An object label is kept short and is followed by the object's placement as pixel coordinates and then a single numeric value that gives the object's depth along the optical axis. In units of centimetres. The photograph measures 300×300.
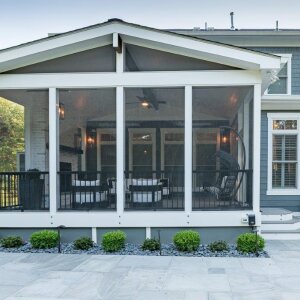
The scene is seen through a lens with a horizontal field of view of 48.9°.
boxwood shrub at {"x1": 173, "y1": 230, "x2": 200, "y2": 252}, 563
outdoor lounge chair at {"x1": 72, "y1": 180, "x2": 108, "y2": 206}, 646
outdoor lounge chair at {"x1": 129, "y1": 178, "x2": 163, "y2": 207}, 643
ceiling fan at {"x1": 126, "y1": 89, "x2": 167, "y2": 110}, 672
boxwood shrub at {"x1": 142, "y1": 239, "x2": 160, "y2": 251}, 578
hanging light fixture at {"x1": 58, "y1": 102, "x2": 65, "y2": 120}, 658
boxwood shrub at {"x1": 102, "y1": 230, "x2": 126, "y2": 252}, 568
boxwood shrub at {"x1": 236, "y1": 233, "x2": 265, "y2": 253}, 556
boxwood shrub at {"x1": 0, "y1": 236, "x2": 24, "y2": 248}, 590
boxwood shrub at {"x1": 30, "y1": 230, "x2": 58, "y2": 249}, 582
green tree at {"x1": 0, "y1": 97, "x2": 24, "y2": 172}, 909
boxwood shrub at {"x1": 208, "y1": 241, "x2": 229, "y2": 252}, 566
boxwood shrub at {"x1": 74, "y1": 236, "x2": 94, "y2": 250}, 583
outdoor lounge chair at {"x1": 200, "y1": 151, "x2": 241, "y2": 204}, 638
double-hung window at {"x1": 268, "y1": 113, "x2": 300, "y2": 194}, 897
